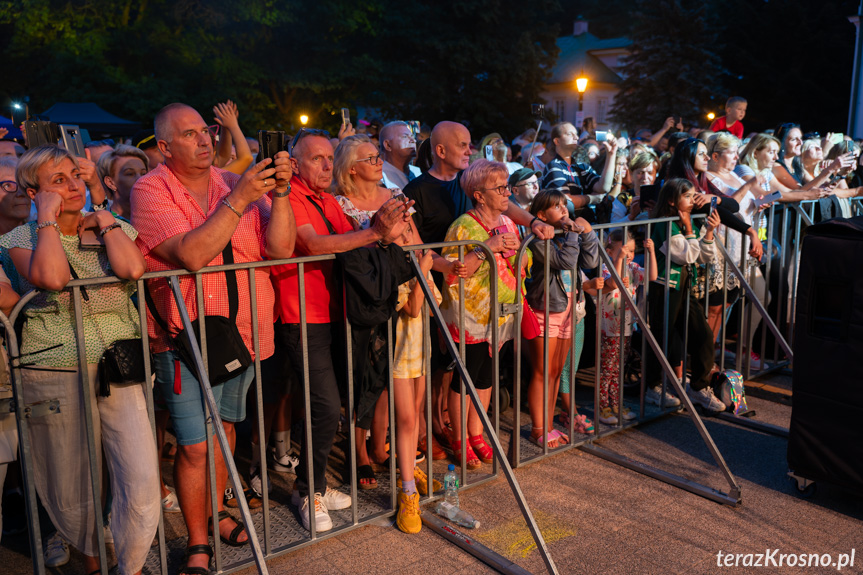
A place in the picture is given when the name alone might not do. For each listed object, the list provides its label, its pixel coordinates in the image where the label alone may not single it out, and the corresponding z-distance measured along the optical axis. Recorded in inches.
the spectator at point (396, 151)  235.0
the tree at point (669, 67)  1496.1
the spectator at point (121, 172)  177.3
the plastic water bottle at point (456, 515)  154.6
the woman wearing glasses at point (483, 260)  173.9
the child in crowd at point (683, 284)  213.2
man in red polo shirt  149.1
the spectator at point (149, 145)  217.3
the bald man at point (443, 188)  189.9
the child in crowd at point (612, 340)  209.3
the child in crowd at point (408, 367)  159.3
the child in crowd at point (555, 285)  183.0
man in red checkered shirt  125.6
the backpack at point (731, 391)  213.9
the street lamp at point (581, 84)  665.0
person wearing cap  240.4
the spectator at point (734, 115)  416.5
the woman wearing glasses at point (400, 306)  158.9
